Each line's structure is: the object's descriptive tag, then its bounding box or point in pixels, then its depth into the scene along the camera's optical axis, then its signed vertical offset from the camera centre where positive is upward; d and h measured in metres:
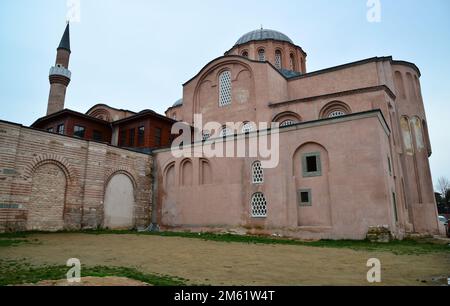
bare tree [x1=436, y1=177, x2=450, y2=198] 54.24 +6.14
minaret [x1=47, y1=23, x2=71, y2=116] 24.90 +11.53
